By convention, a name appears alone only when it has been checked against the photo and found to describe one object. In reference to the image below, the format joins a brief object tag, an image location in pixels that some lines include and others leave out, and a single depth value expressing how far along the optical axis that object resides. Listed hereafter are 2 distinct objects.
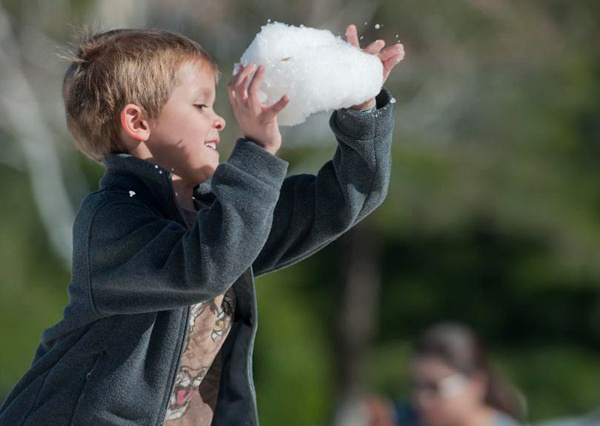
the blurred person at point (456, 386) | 9.18
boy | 4.05
